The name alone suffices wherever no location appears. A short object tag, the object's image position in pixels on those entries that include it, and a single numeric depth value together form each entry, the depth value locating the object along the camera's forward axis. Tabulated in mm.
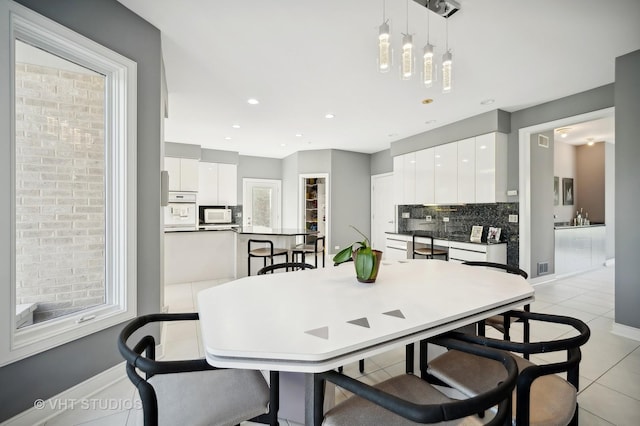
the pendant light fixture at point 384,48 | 1650
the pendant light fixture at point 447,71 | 1876
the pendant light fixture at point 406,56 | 1716
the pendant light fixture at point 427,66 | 1762
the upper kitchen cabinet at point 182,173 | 6270
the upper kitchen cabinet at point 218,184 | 6965
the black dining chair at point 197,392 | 916
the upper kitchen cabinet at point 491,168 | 4211
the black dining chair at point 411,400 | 707
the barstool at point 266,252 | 4031
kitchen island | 4504
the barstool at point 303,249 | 4211
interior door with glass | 7785
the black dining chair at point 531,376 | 953
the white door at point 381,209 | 6879
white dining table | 927
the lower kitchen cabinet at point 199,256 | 4531
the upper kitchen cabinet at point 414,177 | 5254
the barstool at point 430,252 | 4403
